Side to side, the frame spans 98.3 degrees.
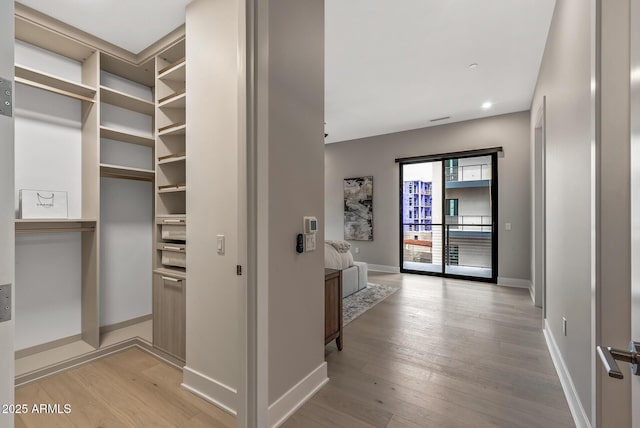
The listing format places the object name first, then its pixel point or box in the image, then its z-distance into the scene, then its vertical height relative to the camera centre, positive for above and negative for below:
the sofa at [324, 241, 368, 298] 4.10 -0.82
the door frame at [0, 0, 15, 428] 0.68 +0.01
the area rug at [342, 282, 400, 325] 3.46 -1.24
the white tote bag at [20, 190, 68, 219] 2.23 +0.08
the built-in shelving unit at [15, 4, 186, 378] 2.24 +0.50
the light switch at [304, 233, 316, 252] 1.84 -0.19
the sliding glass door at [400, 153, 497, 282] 5.13 -0.05
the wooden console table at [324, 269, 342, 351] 2.37 -0.82
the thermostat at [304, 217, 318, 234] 1.82 -0.08
